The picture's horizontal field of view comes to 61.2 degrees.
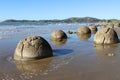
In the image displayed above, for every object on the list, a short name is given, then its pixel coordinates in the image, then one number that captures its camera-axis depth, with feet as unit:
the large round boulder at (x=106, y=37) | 22.98
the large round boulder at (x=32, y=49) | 16.41
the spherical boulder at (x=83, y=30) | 40.00
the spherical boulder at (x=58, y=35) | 30.69
